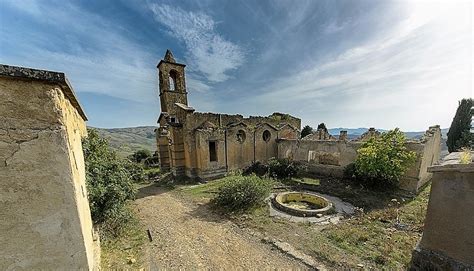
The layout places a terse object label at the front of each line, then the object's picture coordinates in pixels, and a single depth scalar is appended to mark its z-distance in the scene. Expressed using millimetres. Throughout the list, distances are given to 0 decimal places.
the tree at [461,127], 18505
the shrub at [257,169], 14305
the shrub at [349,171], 11352
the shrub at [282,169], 13148
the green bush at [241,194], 7977
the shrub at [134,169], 8500
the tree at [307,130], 32969
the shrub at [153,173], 14891
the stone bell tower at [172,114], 13547
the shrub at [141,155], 23047
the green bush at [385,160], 9602
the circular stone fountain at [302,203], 7617
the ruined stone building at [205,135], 13164
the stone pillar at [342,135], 18512
